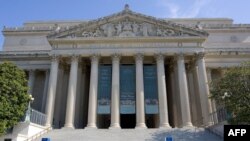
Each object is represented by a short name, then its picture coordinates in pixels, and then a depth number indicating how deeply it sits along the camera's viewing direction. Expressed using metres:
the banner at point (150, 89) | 31.99
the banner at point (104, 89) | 32.12
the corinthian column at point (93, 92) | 30.62
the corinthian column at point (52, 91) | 30.91
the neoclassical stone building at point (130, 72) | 31.48
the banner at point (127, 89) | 32.03
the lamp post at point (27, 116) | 25.83
